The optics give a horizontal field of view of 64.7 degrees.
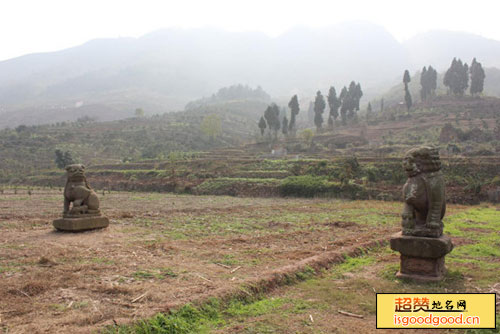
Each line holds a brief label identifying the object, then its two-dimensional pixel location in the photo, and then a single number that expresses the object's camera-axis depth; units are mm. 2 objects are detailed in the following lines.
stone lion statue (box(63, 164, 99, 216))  12547
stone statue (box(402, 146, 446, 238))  7508
